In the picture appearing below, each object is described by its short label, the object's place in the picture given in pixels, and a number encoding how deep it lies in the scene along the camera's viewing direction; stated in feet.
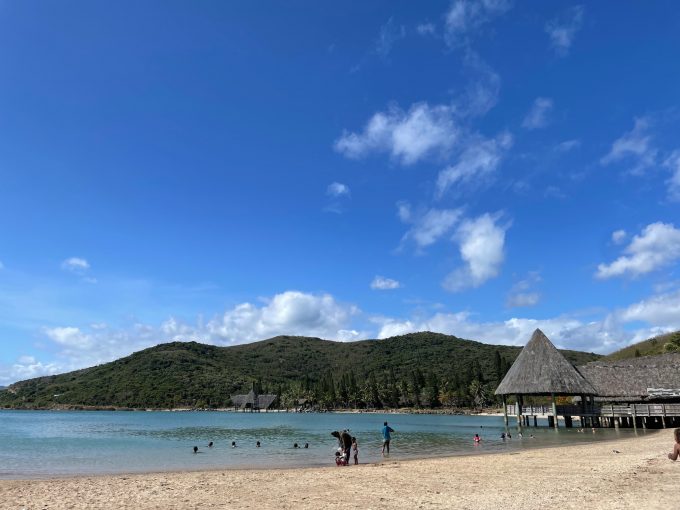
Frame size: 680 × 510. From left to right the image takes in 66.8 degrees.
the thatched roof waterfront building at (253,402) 506.89
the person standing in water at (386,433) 81.24
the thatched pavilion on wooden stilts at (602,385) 125.49
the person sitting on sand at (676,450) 36.42
